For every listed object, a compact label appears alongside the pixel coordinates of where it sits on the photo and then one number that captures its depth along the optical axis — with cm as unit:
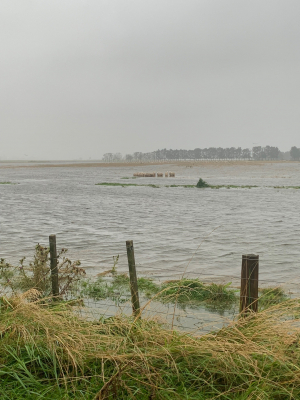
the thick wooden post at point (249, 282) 557
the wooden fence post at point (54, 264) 713
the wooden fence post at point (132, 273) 645
